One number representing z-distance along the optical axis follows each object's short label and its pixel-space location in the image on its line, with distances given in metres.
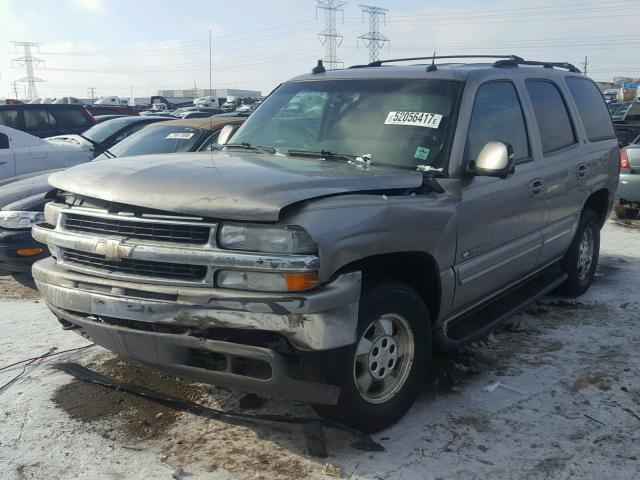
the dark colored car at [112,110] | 24.45
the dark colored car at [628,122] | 13.06
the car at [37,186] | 6.17
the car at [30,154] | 9.27
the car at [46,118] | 12.66
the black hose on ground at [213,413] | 3.35
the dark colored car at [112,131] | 10.07
